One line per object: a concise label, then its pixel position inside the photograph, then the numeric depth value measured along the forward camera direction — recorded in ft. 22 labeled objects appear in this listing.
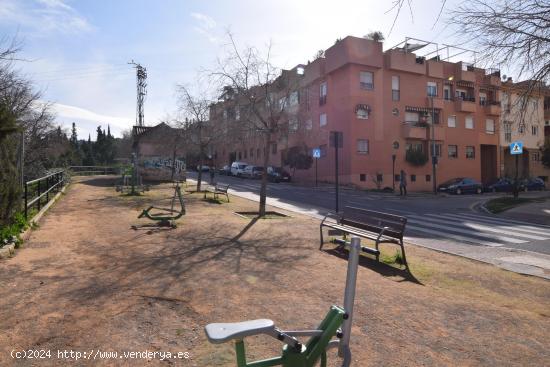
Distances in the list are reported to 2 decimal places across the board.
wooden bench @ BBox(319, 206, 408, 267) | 24.17
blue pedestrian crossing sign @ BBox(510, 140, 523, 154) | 69.72
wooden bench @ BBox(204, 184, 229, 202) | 59.98
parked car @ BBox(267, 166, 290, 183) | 128.36
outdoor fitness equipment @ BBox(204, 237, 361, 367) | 7.53
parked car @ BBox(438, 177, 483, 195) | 113.60
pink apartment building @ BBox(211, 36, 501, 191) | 117.91
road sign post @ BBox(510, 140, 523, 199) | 69.72
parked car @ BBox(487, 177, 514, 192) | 123.45
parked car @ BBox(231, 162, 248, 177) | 148.77
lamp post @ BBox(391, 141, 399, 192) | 114.89
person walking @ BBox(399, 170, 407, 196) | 94.43
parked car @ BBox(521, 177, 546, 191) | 128.67
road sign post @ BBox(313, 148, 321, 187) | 108.53
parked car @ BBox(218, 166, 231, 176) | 163.75
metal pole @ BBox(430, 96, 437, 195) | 104.83
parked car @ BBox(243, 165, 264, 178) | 141.49
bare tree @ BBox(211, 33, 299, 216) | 46.44
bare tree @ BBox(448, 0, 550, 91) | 26.27
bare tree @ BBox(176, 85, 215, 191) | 80.07
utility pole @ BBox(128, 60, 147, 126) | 156.70
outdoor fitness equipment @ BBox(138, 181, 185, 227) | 33.47
